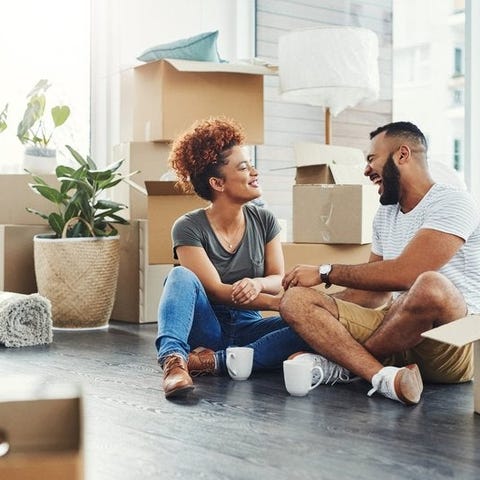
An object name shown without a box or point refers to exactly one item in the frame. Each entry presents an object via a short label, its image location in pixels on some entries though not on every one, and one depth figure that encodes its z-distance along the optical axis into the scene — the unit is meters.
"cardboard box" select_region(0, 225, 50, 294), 4.10
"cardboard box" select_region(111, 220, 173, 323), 4.12
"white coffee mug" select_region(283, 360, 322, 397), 2.34
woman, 2.54
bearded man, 2.30
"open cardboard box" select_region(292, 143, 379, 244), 3.33
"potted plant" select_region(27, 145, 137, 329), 3.85
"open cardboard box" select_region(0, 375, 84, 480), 0.79
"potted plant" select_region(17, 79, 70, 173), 4.29
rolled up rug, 3.36
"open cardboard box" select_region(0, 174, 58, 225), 4.25
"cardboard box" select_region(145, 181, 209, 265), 3.78
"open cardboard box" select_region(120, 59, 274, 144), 3.98
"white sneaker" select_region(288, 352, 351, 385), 2.48
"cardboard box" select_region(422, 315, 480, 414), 1.92
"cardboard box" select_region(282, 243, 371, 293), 3.41
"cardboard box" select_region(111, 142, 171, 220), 4.20
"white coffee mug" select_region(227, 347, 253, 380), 2.55
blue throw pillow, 3.99
